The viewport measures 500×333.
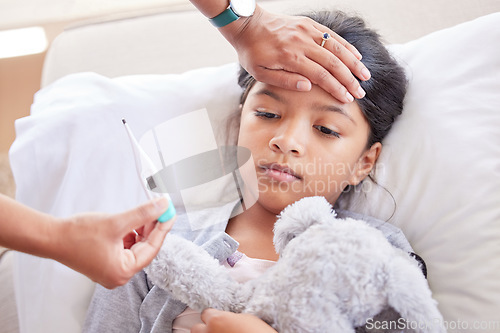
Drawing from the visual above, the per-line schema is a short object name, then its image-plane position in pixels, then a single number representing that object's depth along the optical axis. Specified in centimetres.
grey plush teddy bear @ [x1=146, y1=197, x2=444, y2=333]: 63
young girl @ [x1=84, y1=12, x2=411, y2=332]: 86
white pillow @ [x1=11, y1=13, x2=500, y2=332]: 87
